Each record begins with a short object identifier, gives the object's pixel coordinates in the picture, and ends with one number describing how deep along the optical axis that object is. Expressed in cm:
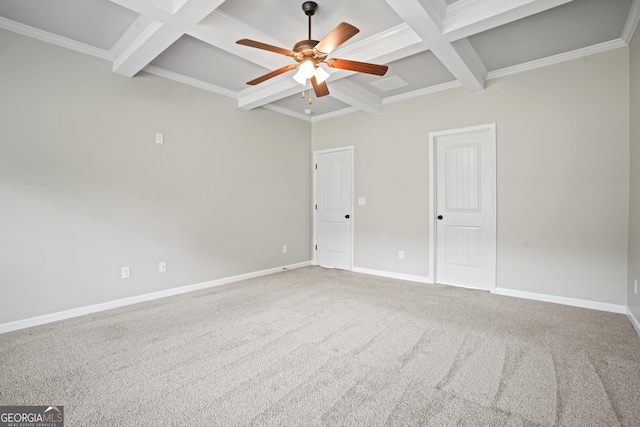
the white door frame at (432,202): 424
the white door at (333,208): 517
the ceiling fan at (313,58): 223
